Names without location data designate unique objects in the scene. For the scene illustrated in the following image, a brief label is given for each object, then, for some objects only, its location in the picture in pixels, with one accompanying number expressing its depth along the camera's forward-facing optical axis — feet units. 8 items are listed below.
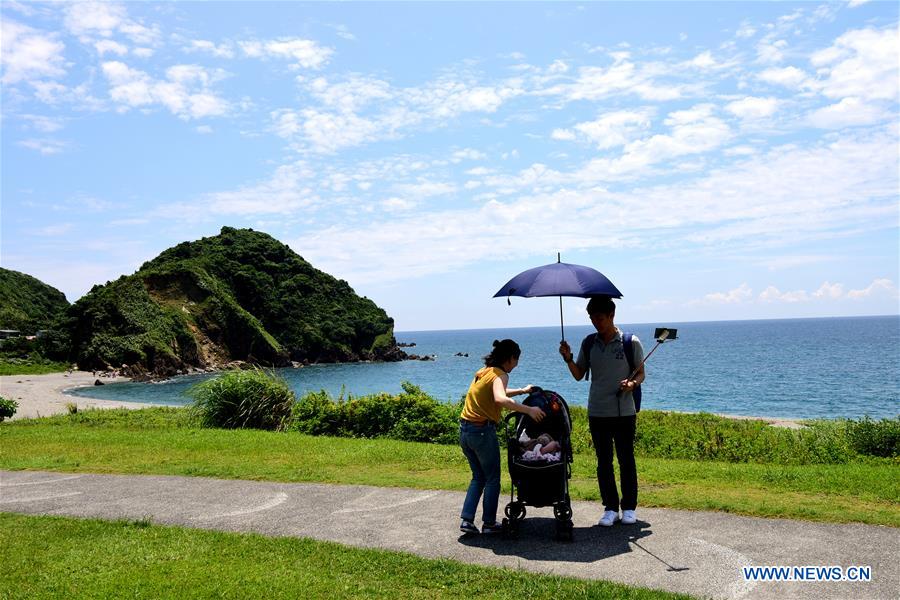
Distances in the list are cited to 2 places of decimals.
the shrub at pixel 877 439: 40.45
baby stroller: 20.02
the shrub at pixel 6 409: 69.41
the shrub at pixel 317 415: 52.70
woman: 19.77
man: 20.95
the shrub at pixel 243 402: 58.08
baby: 20.16
